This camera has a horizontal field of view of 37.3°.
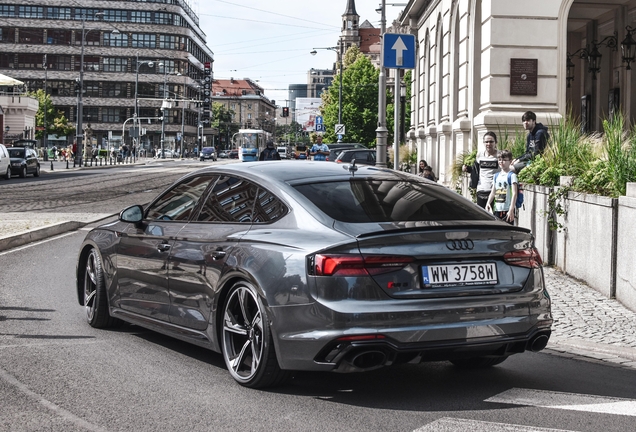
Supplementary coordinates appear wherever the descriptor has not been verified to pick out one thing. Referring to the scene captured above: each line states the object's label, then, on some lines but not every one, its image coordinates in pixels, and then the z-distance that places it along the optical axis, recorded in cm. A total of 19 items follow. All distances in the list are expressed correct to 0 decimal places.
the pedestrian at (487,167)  1314
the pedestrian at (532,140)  1330
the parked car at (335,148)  3928
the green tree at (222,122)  17800
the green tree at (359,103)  8606
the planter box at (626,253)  893
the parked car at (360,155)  3234
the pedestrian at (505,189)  1173
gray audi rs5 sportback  512
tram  8076
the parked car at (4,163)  4341
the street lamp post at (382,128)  1912
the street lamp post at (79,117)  6009
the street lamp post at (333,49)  6900
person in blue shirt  3828
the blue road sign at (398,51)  1609
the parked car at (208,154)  11156
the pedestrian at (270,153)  2834
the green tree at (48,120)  11550
